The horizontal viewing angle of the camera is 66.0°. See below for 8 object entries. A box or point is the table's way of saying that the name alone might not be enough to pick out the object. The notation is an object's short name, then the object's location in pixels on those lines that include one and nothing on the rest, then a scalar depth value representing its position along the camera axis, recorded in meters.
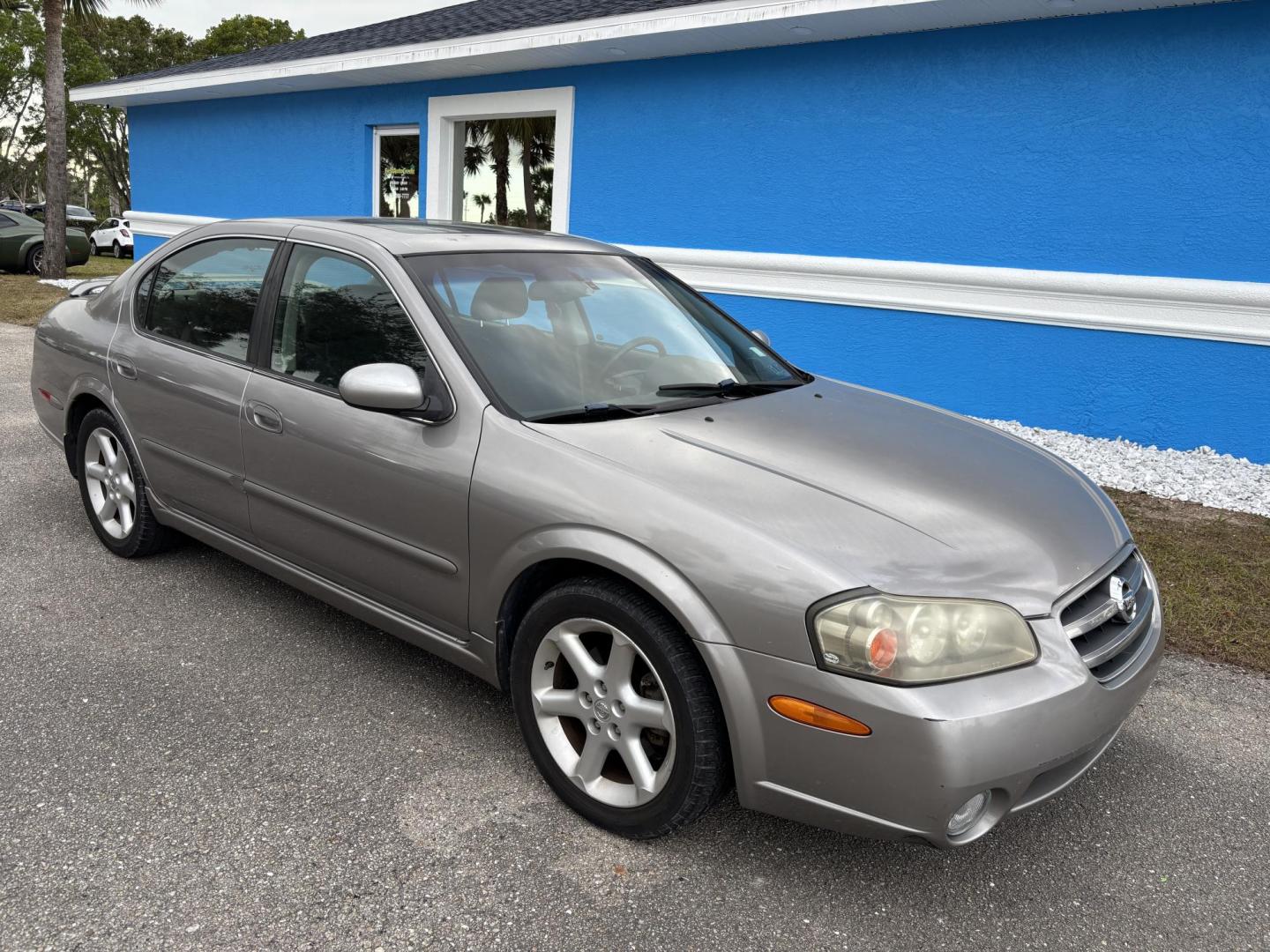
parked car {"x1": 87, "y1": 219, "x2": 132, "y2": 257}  29.77
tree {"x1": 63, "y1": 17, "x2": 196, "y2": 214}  43.69
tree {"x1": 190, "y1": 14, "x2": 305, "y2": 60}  40.72
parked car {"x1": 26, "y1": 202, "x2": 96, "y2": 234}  32.72
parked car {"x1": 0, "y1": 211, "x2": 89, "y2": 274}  20.22
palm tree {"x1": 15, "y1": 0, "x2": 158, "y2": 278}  17.28
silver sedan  2.17
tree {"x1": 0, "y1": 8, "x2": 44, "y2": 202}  36.84
